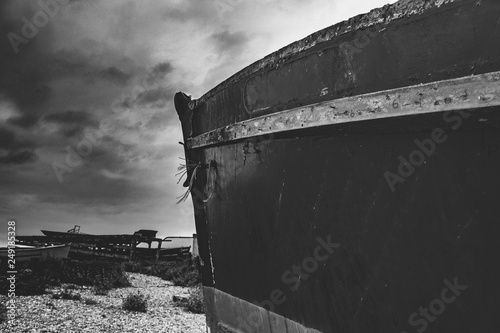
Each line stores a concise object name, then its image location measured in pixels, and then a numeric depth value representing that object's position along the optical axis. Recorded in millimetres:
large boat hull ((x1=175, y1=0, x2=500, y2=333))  1480
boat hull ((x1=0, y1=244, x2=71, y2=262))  12757
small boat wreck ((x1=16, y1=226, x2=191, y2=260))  19422
